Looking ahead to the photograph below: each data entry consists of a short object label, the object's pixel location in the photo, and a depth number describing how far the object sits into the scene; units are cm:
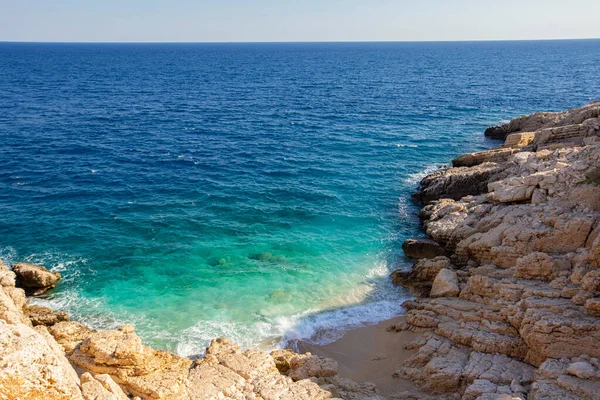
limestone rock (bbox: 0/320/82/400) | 1143
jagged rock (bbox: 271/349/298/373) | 2319
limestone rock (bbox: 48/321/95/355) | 2251
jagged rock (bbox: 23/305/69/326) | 2617
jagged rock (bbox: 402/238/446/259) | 3353
